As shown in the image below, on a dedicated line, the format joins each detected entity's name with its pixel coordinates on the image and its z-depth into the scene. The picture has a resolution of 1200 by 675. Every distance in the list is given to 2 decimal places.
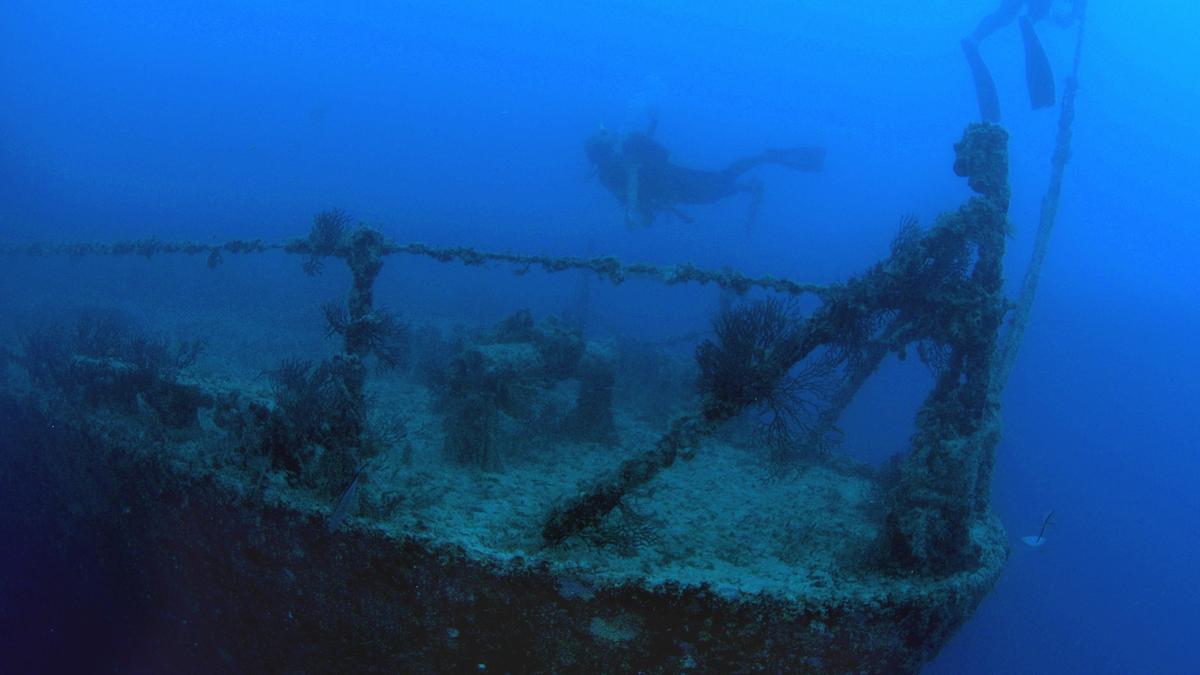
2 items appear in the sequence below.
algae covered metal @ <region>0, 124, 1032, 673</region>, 4.18
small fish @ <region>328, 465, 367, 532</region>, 4.31
